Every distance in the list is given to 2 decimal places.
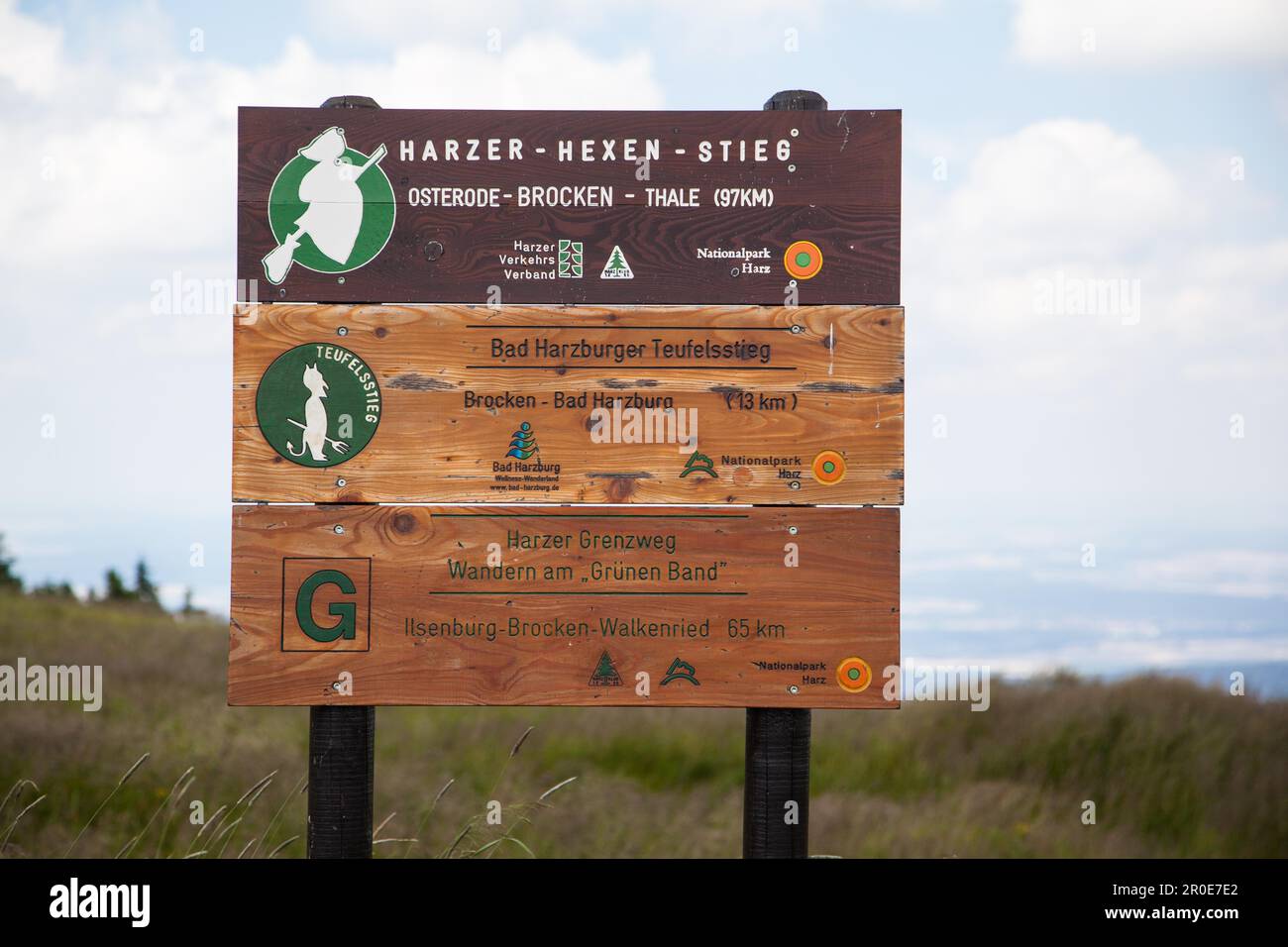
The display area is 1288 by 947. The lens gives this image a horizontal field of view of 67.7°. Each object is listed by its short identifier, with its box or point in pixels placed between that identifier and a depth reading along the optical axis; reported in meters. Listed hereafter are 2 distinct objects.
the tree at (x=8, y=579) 15.79
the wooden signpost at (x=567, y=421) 4.14
